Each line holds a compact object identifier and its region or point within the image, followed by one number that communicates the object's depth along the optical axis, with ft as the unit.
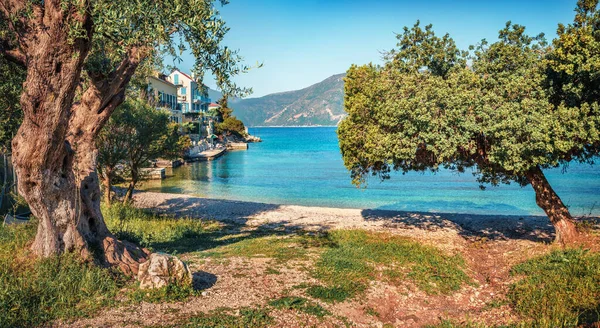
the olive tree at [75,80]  26.37
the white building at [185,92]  272.92
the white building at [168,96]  212.66
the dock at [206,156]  228.43
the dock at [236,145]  330.91
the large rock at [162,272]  28.32
